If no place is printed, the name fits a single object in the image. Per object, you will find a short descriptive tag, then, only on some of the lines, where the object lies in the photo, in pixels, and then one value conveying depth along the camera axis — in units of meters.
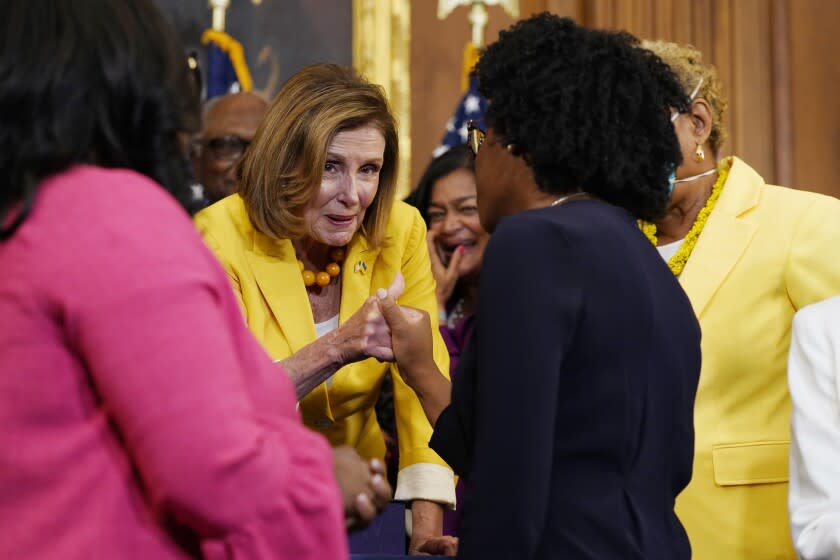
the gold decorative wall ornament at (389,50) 5.18
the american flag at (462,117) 4.86
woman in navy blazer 1.69
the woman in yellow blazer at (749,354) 2.66
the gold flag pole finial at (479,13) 5.09
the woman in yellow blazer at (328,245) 2.81
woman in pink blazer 1.14
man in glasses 4.37
